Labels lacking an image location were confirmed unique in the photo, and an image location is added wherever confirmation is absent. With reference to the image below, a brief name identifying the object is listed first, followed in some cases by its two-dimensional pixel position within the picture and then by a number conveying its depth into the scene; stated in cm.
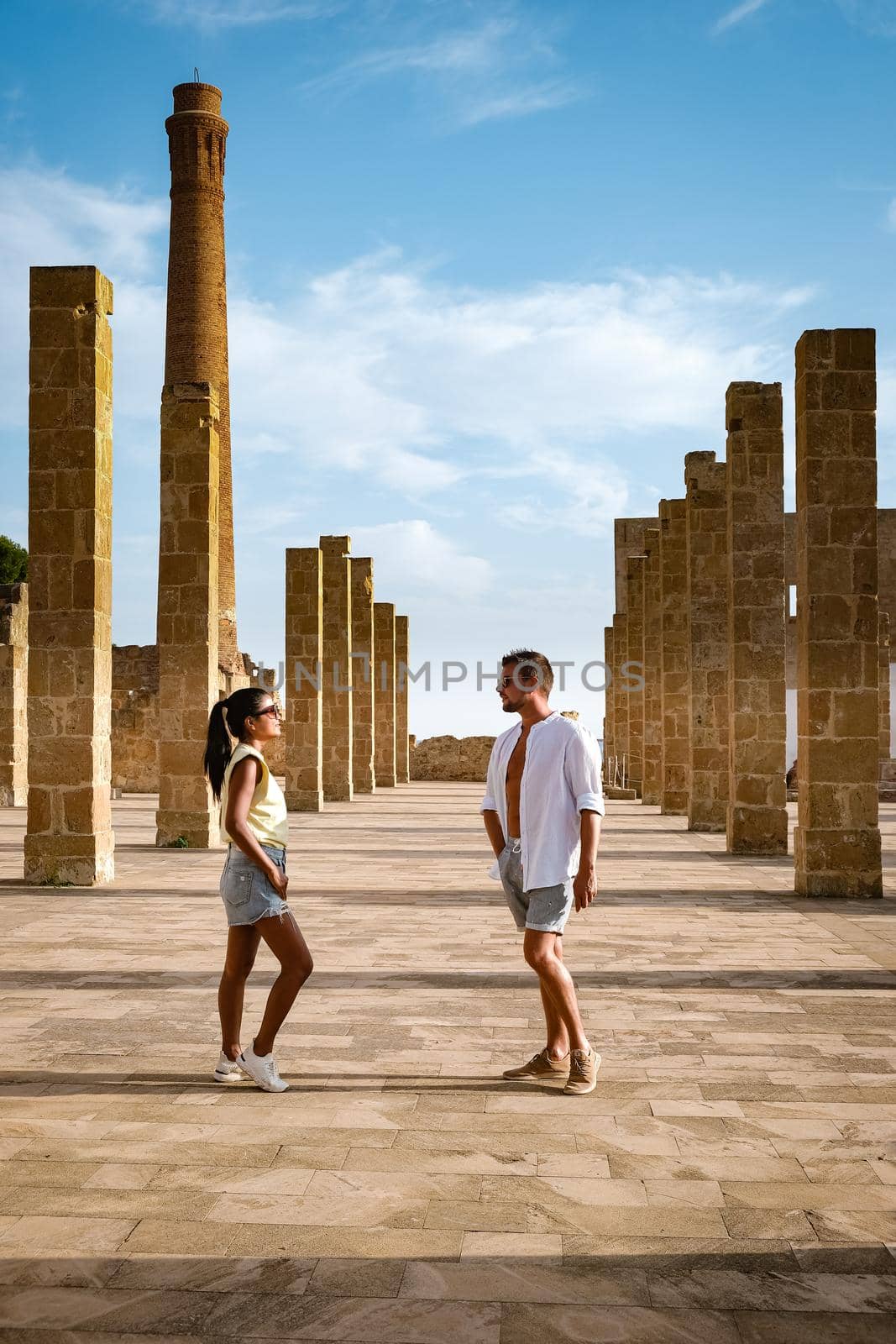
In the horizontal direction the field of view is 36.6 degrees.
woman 472
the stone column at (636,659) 2778
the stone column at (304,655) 2245
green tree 4516
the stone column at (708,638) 1705
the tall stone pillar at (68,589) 1109
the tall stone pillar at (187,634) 1467
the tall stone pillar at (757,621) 1404
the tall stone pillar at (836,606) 1069
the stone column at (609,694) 3569
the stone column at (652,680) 2327
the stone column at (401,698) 3728
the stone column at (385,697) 3441
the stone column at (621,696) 3169
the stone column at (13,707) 2342
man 480
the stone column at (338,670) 2647
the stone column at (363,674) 3064
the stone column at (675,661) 2070
